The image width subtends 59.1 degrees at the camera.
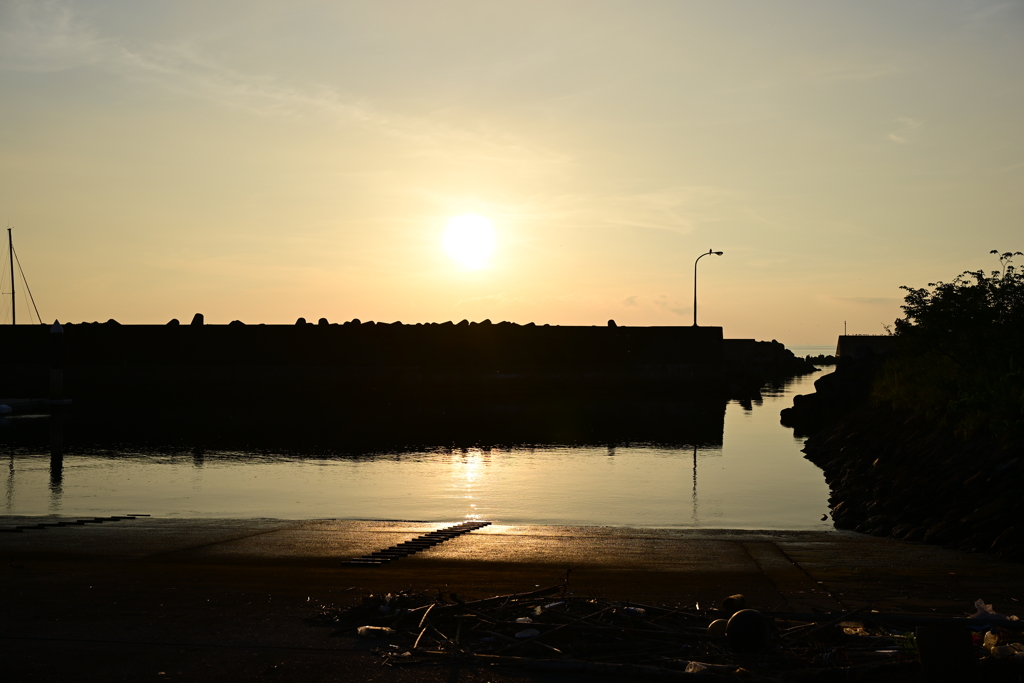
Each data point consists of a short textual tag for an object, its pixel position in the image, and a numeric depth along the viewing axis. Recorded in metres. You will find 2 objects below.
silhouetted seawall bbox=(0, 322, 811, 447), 70.12
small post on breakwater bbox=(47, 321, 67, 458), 58.00
